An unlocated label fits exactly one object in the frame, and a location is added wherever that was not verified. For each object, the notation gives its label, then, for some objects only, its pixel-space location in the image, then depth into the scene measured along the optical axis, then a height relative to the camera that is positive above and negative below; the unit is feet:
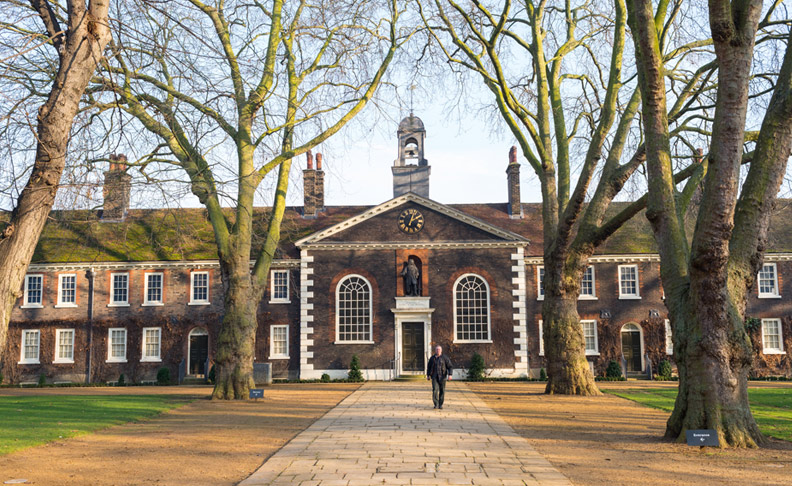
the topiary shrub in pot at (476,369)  102.68 -6.51
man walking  54.49 -3.45
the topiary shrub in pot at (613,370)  104.06 -6.93
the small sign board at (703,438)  33.99 -5.51
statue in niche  106.01 +6.72
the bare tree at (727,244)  35.04 +3.89
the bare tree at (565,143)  60.39 +16.42
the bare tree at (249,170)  63.31 +13.84
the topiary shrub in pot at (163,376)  104.32 -7.28
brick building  106.11 +3.05
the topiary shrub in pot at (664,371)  104.73 -7.14
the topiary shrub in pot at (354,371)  103.14 -6.70
